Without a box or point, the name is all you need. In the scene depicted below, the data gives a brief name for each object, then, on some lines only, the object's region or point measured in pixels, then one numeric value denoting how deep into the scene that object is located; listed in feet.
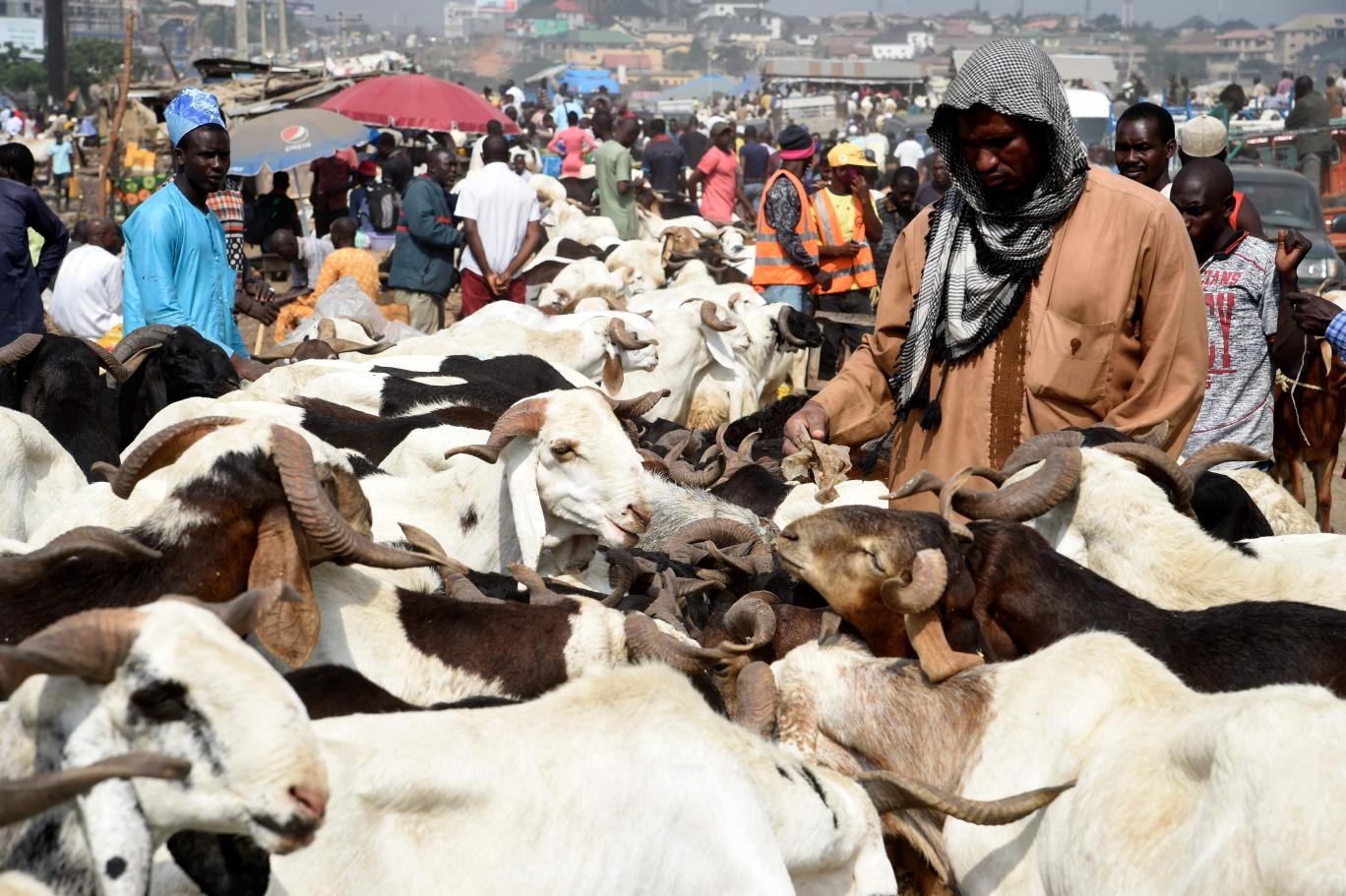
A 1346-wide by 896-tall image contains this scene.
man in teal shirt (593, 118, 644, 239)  62.23
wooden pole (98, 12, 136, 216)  56.80
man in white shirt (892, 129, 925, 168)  91.40
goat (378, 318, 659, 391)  28.09
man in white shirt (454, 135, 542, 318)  37.83
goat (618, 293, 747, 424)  31.65
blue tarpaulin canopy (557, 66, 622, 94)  237.86
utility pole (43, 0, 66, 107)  192.44
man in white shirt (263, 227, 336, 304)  51.47
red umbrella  60.13
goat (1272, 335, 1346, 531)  26.84
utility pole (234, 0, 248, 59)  139.44
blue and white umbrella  52.75
